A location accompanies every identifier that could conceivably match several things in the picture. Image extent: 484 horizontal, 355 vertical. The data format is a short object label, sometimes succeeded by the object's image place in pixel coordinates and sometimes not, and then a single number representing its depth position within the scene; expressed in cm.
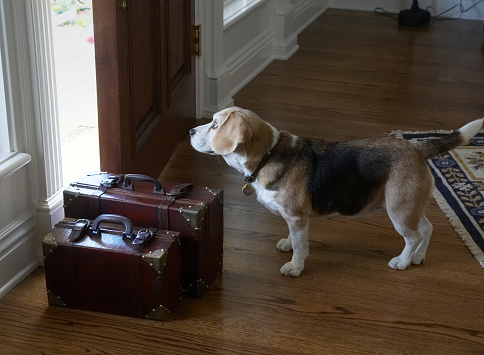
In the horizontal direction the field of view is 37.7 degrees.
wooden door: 235
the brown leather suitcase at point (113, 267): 201
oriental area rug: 264
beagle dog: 222
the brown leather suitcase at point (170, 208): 212
